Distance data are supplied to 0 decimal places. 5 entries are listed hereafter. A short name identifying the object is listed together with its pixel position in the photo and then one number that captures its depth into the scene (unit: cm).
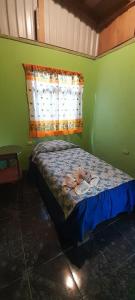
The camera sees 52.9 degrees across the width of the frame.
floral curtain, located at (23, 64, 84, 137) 241
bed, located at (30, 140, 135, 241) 126
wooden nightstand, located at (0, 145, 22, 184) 183
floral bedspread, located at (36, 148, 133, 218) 137
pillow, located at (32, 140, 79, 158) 243
